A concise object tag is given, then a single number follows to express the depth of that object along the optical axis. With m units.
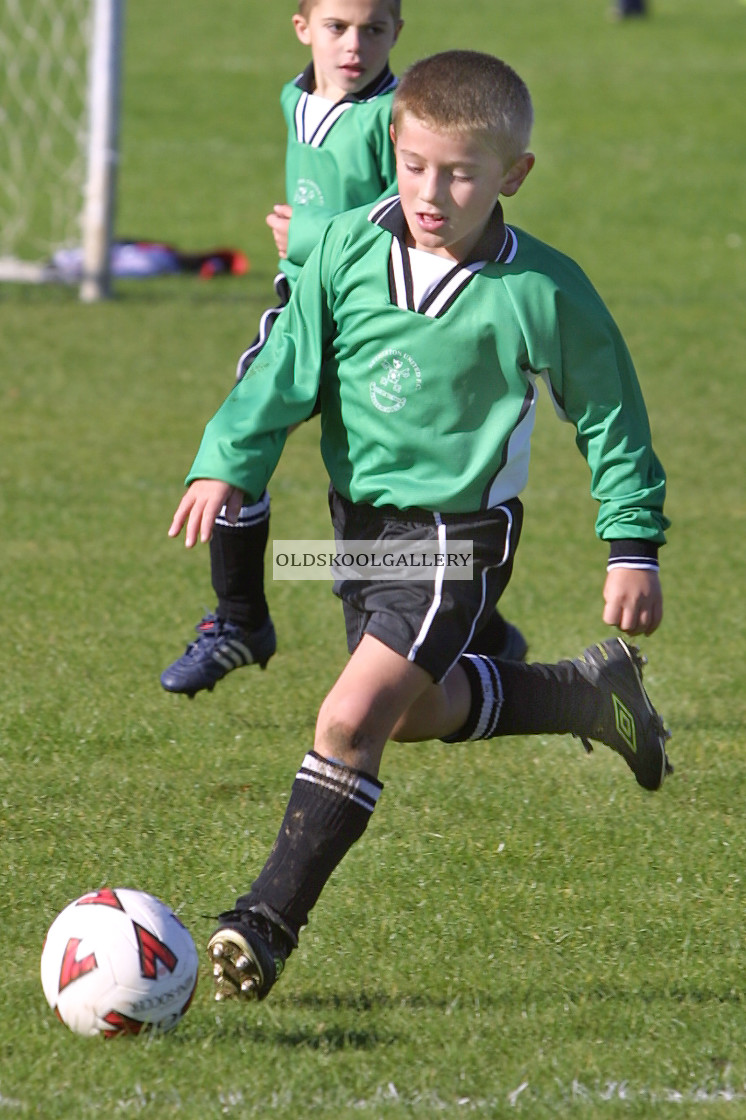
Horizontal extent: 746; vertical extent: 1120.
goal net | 20.19
